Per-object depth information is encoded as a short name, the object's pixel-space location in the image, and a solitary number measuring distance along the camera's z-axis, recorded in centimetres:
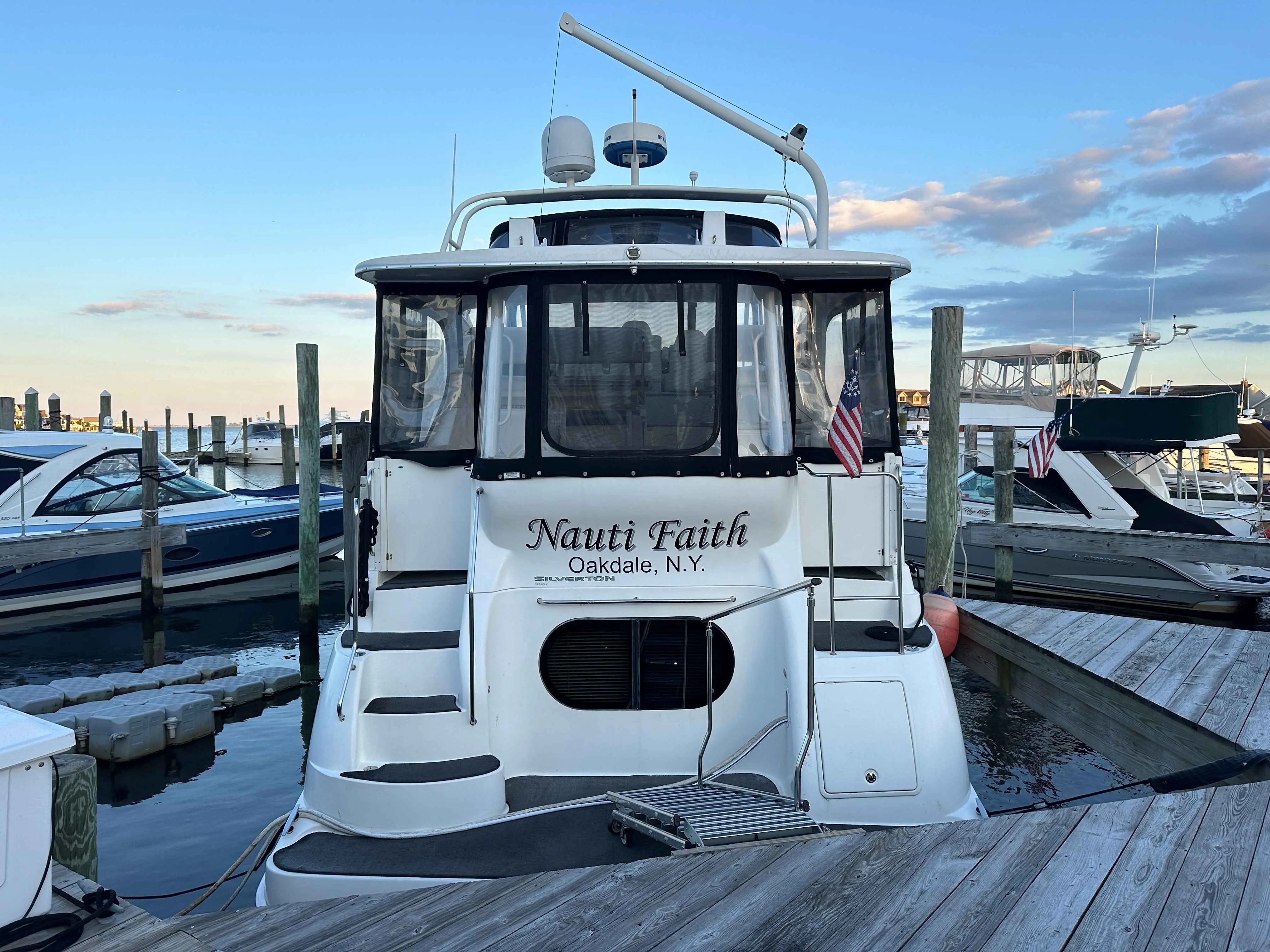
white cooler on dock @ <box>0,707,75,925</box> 250
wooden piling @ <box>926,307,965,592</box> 926
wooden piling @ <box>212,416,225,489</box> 3641
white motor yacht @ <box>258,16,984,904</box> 421
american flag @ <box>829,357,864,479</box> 485
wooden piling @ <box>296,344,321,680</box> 1104
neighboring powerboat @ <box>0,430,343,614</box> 1367
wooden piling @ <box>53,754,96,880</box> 394
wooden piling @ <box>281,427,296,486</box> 2655
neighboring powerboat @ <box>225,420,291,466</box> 4609
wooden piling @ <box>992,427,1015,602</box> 1083
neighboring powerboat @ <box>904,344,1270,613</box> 1402
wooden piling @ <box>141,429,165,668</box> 1282
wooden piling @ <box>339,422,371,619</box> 674
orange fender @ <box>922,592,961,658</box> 837
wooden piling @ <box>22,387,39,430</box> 2191
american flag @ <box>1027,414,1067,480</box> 1091
